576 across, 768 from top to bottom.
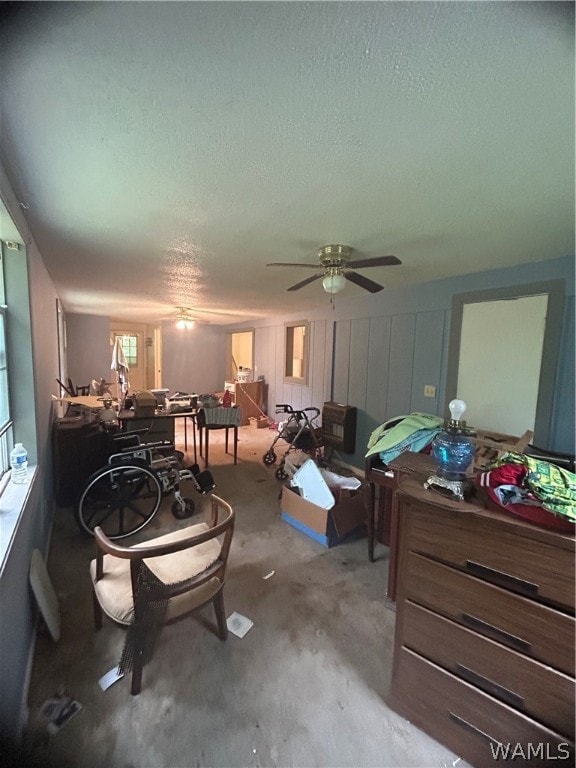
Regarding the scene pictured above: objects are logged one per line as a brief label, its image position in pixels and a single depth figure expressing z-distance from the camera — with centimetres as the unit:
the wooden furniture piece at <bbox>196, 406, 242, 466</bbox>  382
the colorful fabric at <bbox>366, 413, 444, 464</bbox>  203
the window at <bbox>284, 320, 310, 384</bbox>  560
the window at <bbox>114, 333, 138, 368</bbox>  828
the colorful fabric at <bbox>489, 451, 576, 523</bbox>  92
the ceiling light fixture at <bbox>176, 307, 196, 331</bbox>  553
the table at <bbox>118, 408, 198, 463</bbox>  339
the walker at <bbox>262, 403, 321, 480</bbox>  396
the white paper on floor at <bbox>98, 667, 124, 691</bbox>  139
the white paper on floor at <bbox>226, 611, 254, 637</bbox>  171
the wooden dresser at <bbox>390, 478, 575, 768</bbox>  96
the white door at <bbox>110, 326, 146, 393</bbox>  829
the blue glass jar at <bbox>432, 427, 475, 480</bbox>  118
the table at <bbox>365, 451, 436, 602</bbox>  147
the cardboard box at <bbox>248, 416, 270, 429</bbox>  634
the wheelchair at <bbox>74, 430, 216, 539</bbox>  242
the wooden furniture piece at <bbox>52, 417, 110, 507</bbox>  270
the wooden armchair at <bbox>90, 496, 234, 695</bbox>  126
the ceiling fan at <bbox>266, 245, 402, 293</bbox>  203
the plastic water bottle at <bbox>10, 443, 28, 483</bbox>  161
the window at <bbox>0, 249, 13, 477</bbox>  167
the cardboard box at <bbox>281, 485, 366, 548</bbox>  249
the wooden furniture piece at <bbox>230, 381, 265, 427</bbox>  640
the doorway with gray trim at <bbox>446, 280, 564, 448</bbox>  244
